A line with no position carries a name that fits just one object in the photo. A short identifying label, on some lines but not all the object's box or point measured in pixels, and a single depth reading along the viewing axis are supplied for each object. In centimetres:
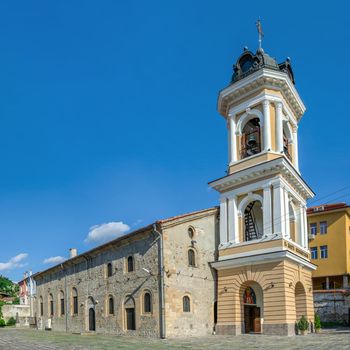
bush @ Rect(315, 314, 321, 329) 2748
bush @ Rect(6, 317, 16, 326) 5400
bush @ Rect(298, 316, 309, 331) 2475
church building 2514
